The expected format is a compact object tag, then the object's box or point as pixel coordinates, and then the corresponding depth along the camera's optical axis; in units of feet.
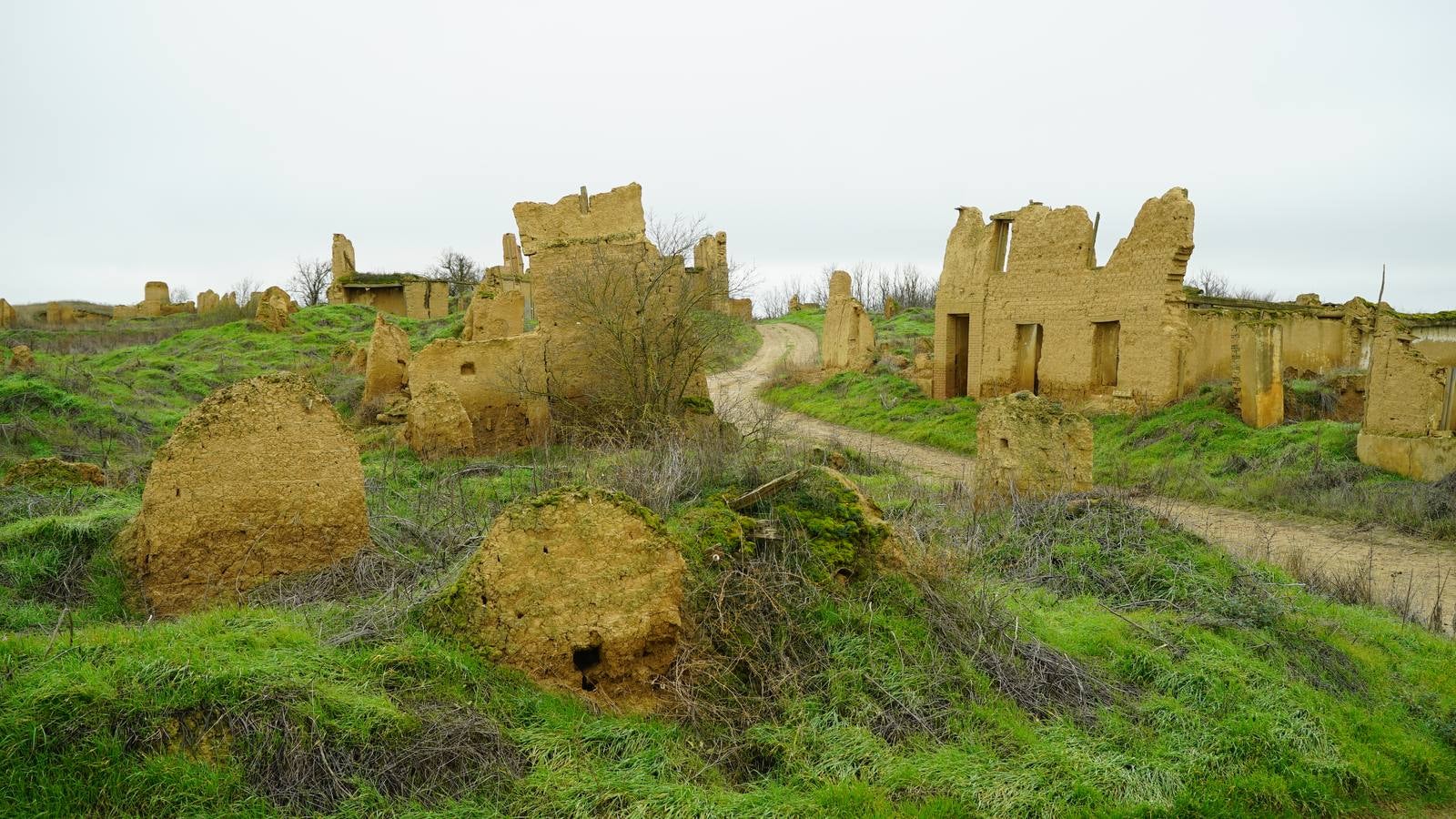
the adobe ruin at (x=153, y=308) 111.65
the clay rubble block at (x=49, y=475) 27.35
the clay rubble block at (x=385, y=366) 53.88
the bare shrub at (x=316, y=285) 162.04
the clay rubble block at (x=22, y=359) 58.34
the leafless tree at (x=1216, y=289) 145.18
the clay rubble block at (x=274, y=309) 87.61
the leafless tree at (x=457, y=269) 156.56
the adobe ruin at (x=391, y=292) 107.34
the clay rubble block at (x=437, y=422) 38.73
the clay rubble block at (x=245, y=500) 19.33
